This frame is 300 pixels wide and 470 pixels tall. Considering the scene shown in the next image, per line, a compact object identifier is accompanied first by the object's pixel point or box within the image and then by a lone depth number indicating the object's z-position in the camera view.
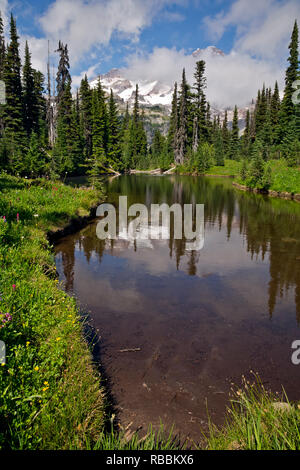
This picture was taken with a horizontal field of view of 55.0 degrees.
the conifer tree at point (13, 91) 34.84
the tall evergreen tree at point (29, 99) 40.31
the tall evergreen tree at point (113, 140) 56.75
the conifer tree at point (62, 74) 45.50
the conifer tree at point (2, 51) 37.34
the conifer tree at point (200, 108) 58.39
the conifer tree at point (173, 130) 65.74
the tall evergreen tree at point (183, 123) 60.56
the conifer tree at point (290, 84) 45.55
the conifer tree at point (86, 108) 54.34
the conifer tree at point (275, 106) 59.74
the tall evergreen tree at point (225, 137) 74.88
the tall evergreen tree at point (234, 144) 69.35
